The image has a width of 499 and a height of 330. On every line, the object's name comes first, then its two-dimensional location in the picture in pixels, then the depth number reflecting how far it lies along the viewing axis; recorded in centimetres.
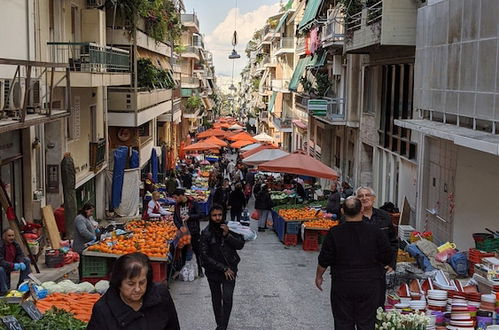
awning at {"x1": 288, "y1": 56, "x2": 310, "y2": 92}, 4569
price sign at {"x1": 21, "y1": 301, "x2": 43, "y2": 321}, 812
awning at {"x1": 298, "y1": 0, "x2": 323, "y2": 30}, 3828
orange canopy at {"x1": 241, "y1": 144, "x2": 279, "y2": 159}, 3158
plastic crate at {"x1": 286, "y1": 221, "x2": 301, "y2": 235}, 1973
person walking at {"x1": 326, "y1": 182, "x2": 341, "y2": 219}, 2070
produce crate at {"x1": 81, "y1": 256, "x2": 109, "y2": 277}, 1270
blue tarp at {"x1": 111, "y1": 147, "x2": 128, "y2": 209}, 2419
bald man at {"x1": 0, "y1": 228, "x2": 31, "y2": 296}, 1156
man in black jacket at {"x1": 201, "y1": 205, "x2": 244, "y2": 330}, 938
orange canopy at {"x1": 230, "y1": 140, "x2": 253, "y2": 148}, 4366
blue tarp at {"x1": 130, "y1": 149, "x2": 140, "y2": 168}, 2722
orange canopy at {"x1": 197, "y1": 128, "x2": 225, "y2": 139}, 4950
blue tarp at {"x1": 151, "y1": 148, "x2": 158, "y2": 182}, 3422
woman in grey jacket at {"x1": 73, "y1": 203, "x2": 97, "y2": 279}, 1306
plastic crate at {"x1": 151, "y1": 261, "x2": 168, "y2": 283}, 1246
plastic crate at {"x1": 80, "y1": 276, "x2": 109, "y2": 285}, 1269
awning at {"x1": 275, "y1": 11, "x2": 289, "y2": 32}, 5932
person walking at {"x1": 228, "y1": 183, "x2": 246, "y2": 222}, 2306
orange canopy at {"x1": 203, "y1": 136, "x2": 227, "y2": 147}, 4168
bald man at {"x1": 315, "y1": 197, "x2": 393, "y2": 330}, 697
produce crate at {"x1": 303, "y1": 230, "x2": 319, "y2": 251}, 1912
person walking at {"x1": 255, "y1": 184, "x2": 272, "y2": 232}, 2224
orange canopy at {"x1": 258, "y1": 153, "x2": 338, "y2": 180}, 2270
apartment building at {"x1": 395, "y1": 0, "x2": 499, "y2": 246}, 1285
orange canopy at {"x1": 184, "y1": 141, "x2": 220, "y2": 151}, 3841
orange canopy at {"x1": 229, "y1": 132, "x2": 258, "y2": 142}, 4550
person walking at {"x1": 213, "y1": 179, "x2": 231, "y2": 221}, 2336
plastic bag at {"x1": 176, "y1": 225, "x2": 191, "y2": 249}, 1388
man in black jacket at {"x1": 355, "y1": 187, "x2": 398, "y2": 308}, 862
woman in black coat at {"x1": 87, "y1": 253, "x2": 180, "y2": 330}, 439
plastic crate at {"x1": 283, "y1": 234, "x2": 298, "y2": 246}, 1981
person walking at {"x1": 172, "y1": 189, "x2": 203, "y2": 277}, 1352
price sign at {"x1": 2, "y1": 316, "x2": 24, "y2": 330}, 747
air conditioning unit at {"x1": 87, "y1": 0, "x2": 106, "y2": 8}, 2291
